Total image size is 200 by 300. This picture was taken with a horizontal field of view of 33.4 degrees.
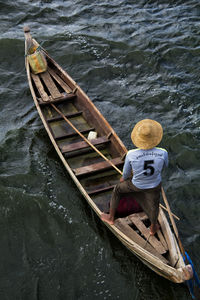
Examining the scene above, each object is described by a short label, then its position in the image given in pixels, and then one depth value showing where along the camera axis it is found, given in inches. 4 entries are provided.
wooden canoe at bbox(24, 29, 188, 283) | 247.3
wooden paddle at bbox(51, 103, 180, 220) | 315.0
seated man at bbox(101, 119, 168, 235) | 215.5
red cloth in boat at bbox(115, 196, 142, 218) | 280.4
